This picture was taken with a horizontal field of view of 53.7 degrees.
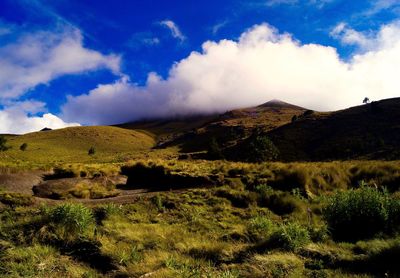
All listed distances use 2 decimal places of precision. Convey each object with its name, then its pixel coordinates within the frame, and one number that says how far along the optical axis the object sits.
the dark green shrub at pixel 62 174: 28.15
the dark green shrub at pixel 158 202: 16.70
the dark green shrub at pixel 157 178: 23.50
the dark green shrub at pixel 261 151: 59.97
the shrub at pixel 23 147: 111.19
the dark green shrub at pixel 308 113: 130.57
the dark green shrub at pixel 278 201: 16.69
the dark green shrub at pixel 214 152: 71.62
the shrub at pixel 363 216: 11.43
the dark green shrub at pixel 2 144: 83.69
